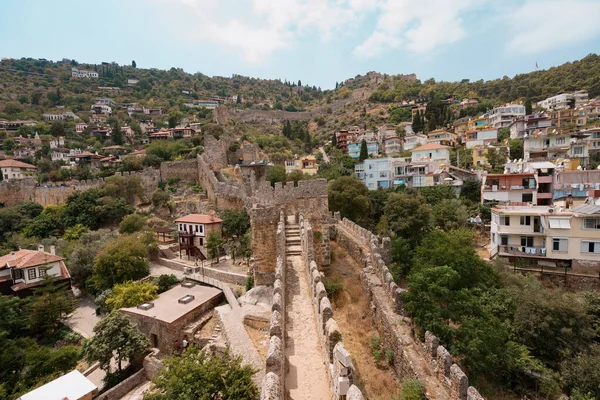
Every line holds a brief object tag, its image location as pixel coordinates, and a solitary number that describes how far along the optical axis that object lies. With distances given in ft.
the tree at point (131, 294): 65.16
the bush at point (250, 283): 55.38
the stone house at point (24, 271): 76.42
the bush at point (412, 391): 25.13
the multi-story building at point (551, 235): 69.00
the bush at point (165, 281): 72.38
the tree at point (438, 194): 117.05
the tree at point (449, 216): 98.02
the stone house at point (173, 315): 56.44
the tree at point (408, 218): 86.63
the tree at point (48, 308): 68.74
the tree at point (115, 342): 51.25
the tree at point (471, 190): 115.55
